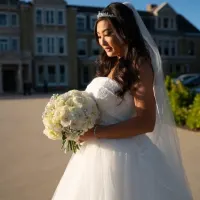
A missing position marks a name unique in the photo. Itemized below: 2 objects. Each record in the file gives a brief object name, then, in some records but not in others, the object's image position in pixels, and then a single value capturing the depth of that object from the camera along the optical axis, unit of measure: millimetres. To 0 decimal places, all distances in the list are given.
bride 2180
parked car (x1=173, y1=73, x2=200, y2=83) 27403
